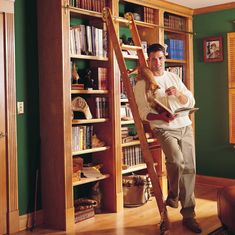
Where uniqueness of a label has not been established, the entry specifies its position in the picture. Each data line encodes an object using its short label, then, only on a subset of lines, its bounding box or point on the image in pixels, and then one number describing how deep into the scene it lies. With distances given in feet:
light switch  12.21
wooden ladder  11.73
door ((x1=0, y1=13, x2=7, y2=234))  11.69
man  11.63
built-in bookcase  12.14
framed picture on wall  17.31
